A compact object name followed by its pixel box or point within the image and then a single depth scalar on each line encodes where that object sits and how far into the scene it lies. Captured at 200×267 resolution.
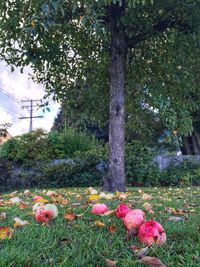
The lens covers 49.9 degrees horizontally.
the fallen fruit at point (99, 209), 1.70
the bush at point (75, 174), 6.70
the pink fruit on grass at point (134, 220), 1.33
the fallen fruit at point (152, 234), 1.20
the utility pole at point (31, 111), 25.67
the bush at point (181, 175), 6.85
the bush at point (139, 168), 6.76
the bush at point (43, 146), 7.41
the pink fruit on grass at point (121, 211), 1.55
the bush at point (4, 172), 6.58
